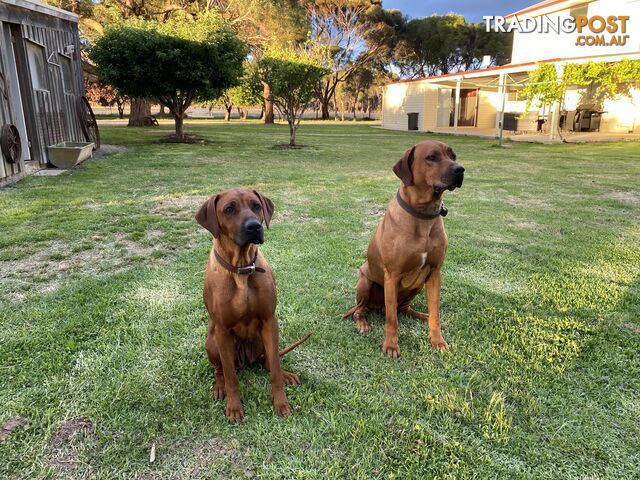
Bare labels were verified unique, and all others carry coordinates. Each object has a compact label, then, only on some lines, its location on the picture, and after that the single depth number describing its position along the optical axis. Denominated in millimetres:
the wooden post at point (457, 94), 21688
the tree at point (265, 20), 25953
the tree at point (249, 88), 15430
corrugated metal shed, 7730
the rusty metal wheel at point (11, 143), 7262
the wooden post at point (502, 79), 19659
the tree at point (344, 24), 36094
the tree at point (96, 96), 30048
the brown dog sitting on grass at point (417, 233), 2498
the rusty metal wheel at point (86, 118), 11914
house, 19031
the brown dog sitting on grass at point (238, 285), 1977
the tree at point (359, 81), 43281
